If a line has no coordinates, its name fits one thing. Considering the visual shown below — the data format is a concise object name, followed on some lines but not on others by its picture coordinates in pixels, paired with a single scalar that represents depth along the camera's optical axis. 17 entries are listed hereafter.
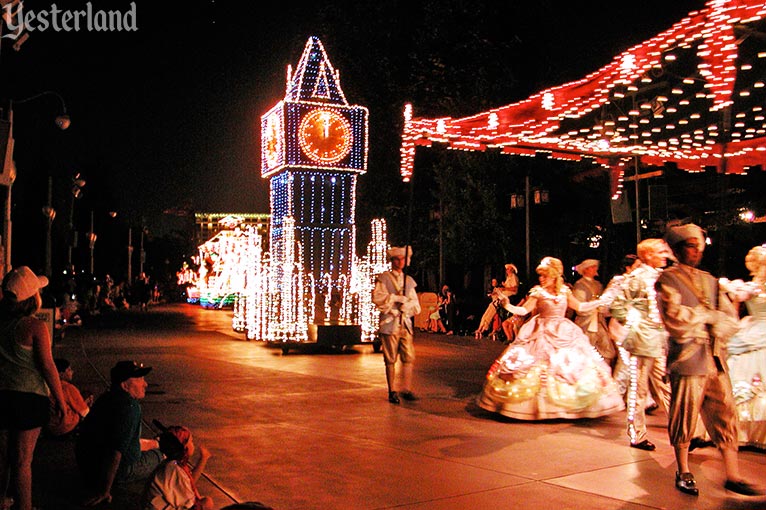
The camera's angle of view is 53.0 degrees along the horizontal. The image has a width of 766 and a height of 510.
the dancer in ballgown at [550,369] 7.81
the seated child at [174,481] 4.12
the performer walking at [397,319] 9.52
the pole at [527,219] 20.25
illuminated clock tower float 16.72
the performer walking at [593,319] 9.08
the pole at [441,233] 24.36
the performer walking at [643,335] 6.76
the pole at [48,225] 25.19
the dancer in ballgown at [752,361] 6.50
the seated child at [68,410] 6.31
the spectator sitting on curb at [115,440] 5.14
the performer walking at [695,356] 5.32
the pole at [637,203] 10.90
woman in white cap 4.52
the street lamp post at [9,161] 14.55
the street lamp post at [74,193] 29.59
